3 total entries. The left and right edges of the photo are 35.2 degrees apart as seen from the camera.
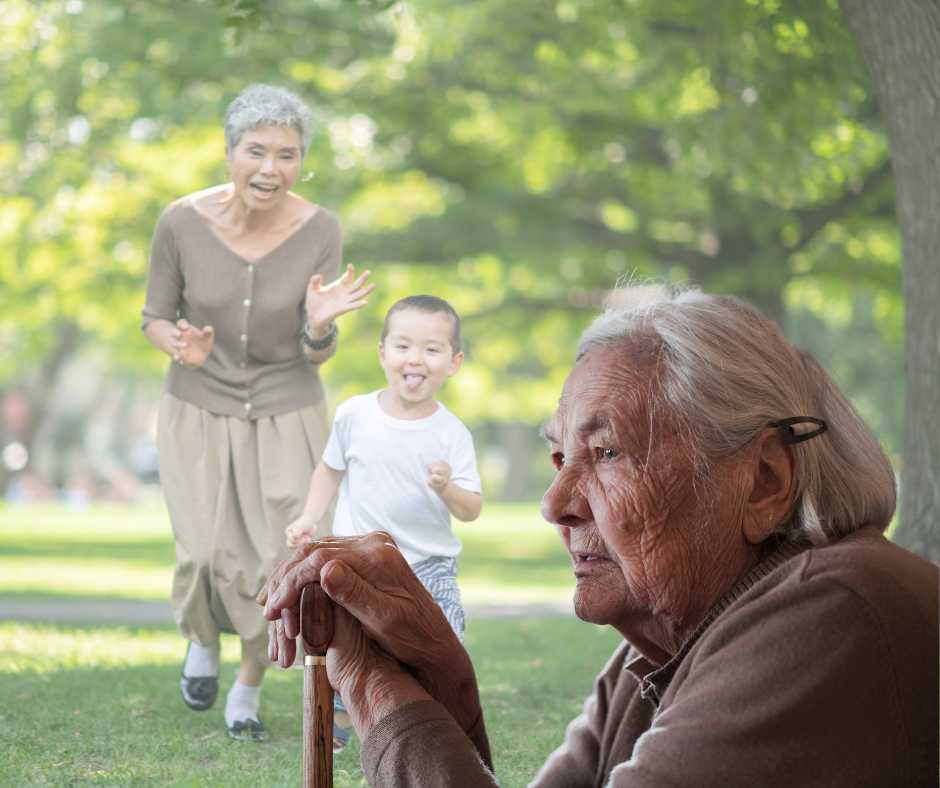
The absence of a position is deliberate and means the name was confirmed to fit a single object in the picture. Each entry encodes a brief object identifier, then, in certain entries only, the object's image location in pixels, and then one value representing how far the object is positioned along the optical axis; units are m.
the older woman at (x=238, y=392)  5.44
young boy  4.98
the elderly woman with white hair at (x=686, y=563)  2.14
